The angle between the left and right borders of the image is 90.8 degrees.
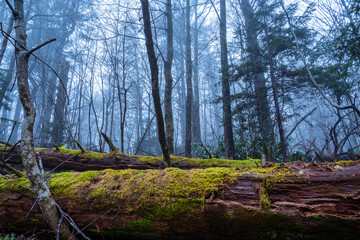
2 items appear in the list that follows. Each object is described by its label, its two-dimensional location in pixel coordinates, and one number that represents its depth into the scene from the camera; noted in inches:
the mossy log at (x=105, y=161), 146.1
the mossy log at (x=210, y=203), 56.5
